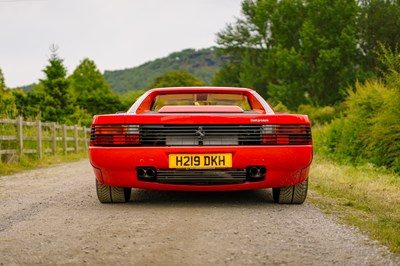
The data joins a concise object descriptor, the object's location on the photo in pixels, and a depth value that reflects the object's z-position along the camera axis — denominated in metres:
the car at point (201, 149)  4.68
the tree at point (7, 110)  14.54
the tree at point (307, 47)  39.34
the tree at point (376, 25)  37.22
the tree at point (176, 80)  72.38
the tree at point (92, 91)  62.47
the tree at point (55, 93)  38.88
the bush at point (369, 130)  8.59
